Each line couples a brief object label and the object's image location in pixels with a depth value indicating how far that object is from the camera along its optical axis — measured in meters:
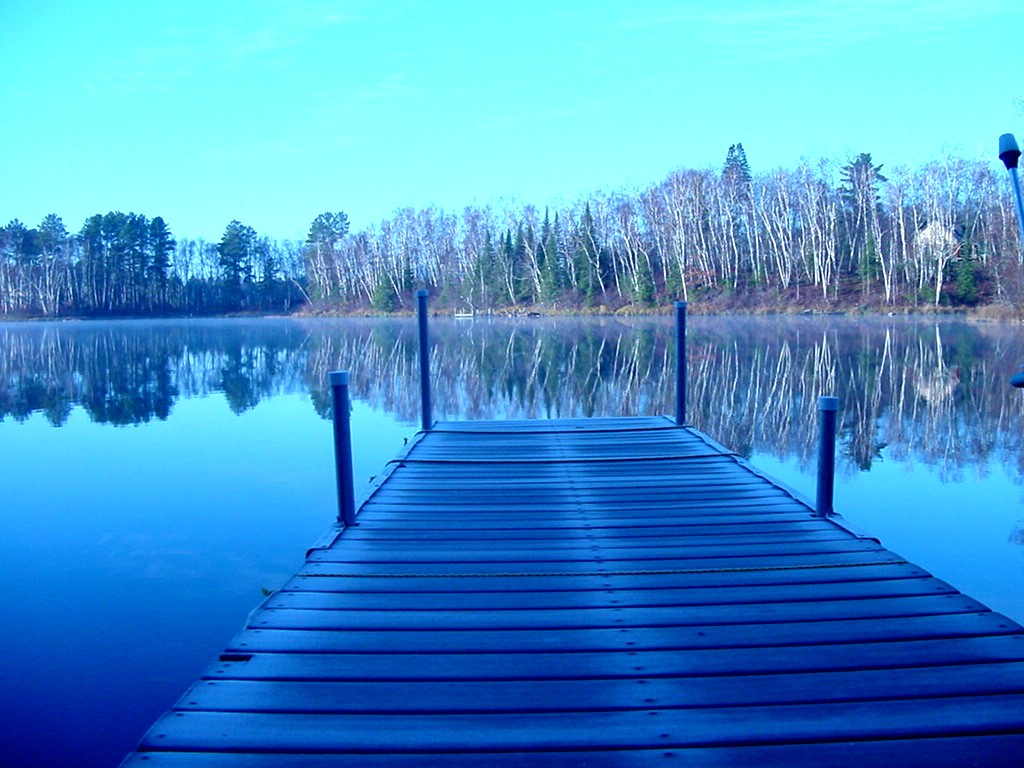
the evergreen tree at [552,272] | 43.56
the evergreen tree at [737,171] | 43.62
